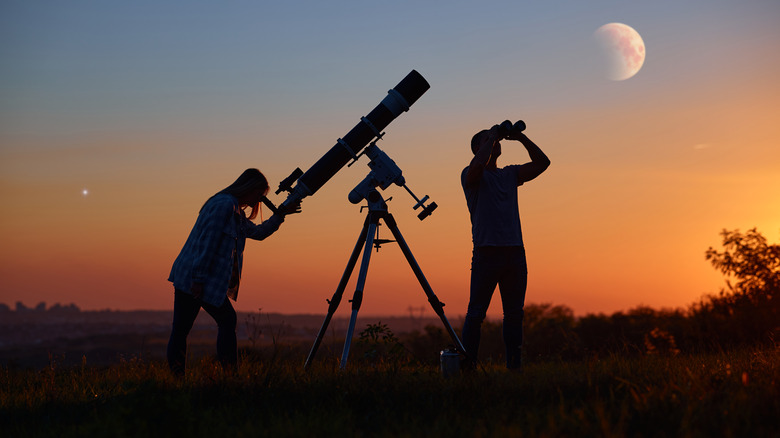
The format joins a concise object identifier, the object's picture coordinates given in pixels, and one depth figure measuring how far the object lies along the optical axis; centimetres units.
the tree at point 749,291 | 1473
